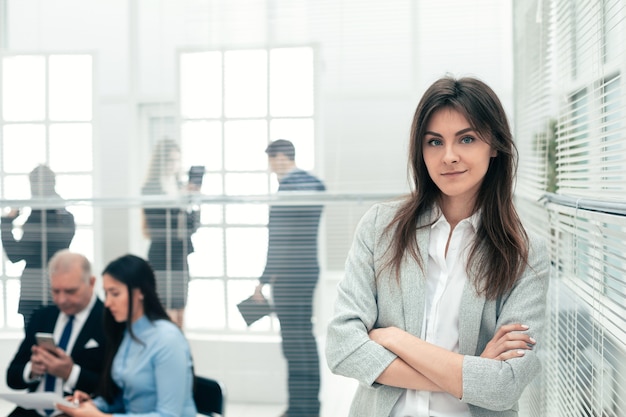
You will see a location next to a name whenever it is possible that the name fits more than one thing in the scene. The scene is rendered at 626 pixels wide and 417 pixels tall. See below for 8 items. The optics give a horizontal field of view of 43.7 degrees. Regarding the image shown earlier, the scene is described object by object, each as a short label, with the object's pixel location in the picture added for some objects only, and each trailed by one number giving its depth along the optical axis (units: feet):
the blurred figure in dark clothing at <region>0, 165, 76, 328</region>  9.82
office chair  8.44
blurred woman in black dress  9.59
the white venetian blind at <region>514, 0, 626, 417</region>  4.72
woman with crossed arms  4.82
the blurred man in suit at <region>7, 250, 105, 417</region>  9.45
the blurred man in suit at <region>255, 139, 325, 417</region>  9.43
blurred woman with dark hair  8.60
